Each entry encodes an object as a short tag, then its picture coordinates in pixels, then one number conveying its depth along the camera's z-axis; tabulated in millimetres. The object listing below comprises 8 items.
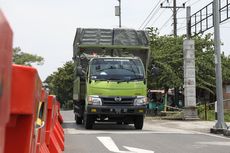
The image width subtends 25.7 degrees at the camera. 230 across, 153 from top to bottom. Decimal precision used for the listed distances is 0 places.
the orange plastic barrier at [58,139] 9852
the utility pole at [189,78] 27484
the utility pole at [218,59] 18000
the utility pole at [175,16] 43781
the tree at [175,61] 38000
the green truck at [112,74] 17016
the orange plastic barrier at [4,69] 1651
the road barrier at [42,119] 4568
